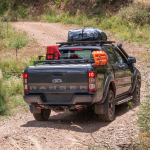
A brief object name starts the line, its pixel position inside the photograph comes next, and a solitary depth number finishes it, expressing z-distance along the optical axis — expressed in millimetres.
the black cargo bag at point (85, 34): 13968
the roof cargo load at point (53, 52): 11371
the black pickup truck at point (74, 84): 9490
